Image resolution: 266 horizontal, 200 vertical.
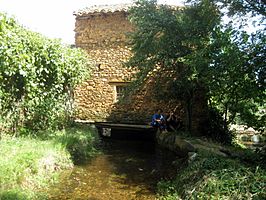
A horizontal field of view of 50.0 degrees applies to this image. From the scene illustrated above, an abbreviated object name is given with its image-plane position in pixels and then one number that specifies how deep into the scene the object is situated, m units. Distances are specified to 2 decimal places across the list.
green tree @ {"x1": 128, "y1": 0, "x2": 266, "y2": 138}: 6.96
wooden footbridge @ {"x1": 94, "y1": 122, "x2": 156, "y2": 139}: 12.66
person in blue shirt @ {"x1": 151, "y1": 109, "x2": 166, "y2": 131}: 12.26
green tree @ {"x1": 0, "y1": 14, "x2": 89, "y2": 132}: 6.35
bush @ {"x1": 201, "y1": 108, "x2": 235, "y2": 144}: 12.34
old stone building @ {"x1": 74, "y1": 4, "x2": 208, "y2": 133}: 14.54
